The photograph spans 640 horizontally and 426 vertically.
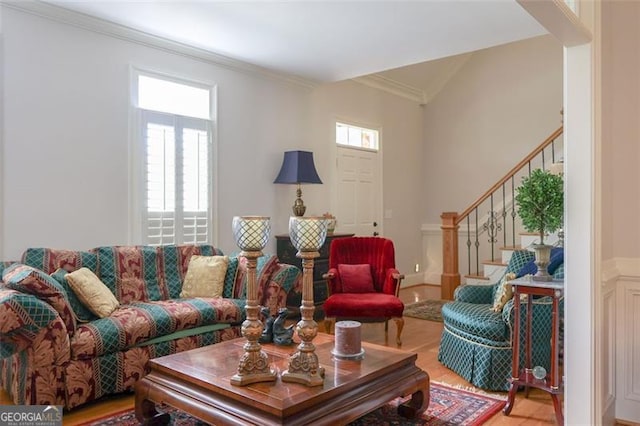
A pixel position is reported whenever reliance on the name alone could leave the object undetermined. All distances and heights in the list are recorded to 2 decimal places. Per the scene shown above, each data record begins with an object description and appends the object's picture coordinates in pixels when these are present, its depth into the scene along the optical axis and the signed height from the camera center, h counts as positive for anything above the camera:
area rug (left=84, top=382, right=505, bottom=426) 2.71 -1.15
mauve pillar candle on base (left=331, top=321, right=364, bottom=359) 2.61 -0.68
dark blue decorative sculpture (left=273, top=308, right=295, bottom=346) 2.82 -0.68
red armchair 4.12 -0.62
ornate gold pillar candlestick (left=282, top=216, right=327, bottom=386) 2.11 -0.21
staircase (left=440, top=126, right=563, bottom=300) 6.02 -0.25
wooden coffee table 2.04 -0.79
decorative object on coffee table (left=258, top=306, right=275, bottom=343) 2.89 -0.68
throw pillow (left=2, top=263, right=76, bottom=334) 2.75 -0.41
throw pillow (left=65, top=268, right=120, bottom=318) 3.26 -0.52
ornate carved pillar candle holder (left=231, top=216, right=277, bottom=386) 2.13 -0.34
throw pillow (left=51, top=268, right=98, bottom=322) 3.25 -0.59
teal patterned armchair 3.15 -0.84
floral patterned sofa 2.72 -0.68
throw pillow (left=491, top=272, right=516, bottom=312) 3.30 -0.54
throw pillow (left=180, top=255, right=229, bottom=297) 4.06 -0.52
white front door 6.44 +0.32
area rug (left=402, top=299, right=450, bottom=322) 5.43 -1.11
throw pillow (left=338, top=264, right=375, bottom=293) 4.55 -0.59
